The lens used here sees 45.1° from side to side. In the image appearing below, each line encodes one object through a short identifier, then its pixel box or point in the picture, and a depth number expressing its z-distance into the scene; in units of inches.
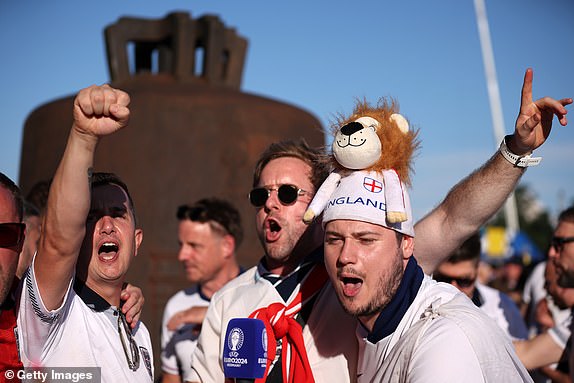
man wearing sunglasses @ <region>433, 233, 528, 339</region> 192.2
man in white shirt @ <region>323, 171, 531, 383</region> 103.7
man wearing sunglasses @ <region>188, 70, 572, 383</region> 128.8
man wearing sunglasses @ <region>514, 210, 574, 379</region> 173.0
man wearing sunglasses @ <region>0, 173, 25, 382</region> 96.6
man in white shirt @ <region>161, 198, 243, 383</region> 200.1
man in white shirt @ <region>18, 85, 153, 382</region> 92.3
